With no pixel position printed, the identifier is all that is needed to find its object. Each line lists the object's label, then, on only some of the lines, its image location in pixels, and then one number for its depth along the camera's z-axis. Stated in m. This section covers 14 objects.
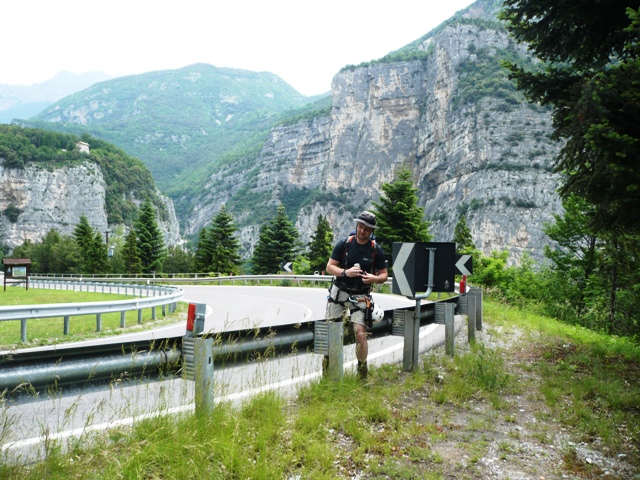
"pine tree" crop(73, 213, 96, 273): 73.46
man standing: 5.36
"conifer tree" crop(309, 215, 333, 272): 54.31
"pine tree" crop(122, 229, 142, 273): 64.81
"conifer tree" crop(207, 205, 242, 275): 57.62
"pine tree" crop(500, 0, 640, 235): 4.90
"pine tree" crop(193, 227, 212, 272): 59.38
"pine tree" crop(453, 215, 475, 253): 71.00
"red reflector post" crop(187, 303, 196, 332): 3.51
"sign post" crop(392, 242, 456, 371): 6.16
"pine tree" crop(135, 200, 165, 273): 65.88
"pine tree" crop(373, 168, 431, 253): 36.94
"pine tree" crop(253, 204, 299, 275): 60.10
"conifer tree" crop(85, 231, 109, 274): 72.69
